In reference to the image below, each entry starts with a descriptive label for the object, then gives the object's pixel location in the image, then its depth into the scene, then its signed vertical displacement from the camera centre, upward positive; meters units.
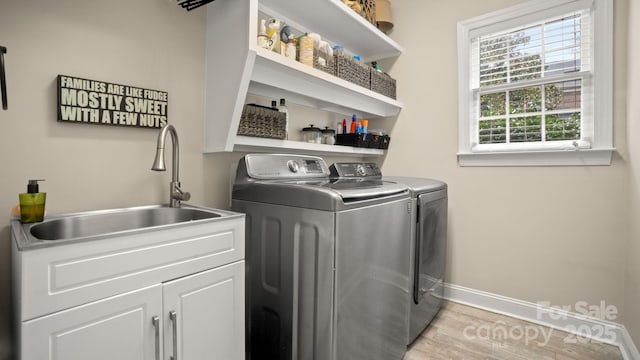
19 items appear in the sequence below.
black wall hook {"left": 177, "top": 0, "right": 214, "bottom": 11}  1.58 +0.90
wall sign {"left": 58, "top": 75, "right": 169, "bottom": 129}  1.29 +0.34
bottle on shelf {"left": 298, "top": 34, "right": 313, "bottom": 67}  1.88 +0.77
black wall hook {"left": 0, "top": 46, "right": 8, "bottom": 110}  1.00 +0.33
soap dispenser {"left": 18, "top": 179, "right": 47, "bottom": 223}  1.06 -0.08
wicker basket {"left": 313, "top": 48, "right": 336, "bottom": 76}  1.93 +0.74
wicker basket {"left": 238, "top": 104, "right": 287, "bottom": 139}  1.75 +0.33
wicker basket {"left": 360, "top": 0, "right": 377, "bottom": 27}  2.51 +1.39
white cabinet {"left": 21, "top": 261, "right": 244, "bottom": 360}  0.85 -0.46
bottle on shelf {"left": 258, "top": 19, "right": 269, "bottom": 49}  1.69 +0.75
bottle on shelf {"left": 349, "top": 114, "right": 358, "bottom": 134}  2.60 +0.44
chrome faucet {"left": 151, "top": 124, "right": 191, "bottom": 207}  1.49 -0.01
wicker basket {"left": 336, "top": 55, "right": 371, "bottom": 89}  2.13 +0.78
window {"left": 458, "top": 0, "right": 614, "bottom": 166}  2.07 +0.70
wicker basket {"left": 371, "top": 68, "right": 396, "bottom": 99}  2.53 +0.81
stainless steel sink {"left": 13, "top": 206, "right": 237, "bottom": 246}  1.18 -0.18
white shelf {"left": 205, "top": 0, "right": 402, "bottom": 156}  1.58 +0.63
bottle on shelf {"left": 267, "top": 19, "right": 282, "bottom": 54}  1.71 +0.79
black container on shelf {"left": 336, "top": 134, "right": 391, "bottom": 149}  2.51 +0.32
